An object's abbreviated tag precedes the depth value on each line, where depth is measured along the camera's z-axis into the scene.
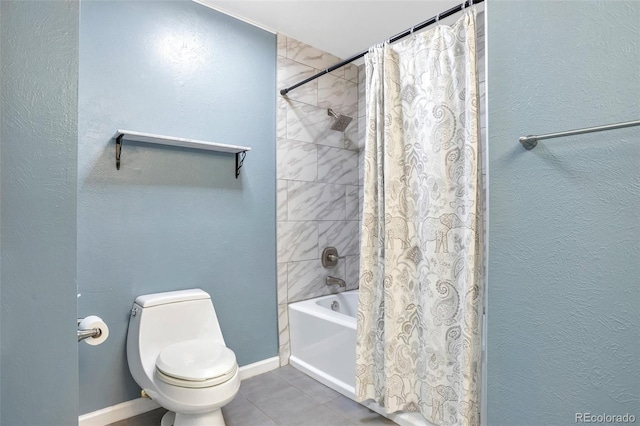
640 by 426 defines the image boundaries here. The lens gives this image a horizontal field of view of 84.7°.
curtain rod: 1.58
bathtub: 2.18
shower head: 2.75
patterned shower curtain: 1.58
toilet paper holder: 0.89
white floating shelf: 1.94
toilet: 1.62
